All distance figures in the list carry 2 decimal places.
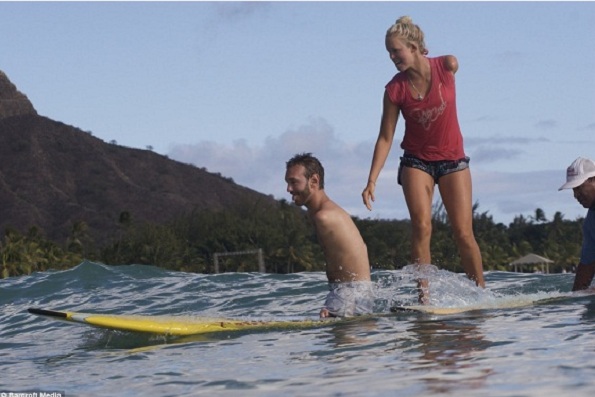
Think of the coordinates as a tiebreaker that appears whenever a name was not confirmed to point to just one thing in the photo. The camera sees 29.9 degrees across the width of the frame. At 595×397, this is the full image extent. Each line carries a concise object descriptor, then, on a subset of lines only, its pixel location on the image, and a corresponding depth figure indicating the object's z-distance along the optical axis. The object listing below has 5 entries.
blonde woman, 8.85
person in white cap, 8.36
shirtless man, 8.12
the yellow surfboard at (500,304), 8.69
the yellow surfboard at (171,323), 8.02
